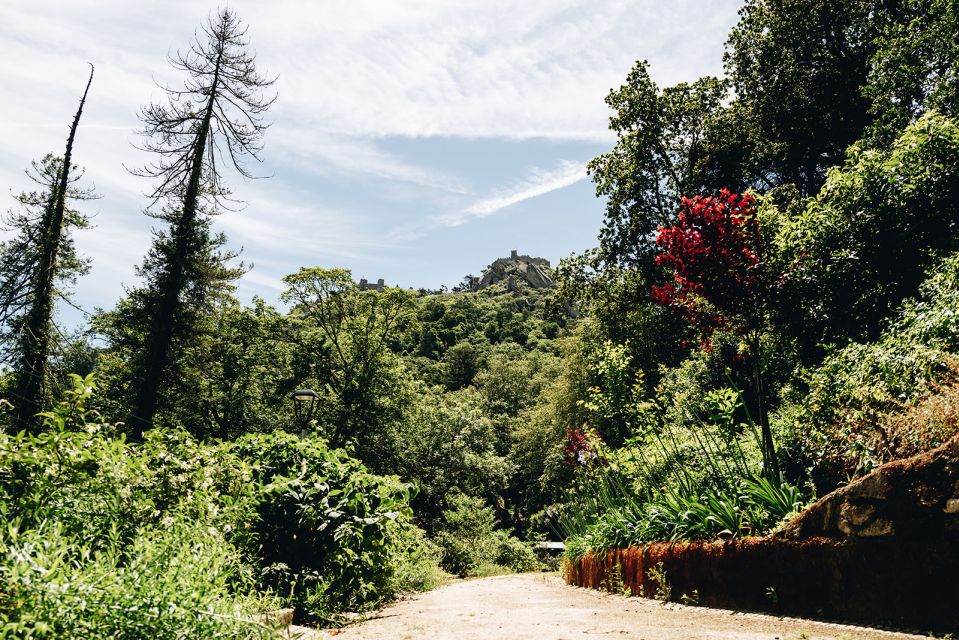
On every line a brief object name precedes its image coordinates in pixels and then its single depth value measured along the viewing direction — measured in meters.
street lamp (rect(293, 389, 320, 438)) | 10.61
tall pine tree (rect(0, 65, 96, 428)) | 12.20
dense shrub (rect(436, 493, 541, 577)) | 19.84
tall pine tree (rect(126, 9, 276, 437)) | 14.32
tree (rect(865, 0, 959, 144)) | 9.24
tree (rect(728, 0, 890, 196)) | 15.05
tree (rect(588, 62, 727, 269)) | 17.33
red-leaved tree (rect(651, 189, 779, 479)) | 5.56
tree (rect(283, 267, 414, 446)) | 25.29
